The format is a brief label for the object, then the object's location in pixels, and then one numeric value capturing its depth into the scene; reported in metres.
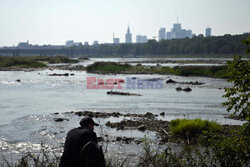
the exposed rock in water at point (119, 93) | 38.50
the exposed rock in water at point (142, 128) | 20.75
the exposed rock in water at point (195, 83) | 50.16
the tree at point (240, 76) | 8.37
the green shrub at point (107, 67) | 81.88
